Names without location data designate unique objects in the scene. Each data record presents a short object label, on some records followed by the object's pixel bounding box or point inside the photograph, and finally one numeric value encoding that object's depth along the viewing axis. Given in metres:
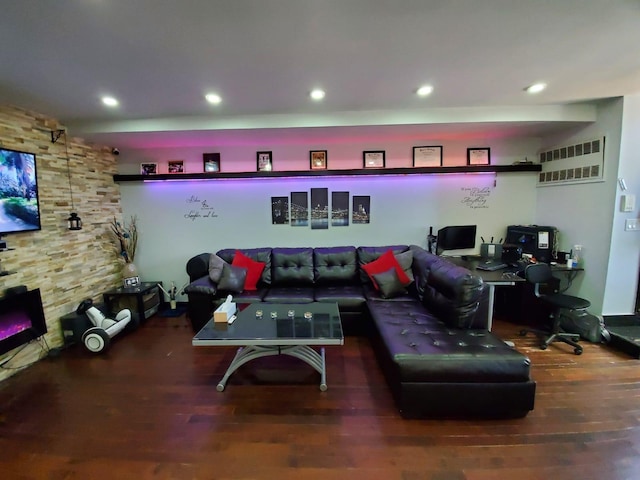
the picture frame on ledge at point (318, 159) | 4.02
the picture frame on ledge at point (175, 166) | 4.07
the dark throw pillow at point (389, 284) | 3.30
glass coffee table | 2.19
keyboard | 3.26
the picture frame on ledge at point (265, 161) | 4.04
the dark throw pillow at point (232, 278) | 3.42
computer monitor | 3.83
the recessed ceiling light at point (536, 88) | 2.50
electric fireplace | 2.51
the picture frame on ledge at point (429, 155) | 3.96
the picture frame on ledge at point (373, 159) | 4.00
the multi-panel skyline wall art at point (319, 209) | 4.13
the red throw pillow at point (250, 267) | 3.70
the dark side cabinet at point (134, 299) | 3.59
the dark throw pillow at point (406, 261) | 3.54
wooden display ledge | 3.81
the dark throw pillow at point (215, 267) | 3.49
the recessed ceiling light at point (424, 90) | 2.49
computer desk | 2.76
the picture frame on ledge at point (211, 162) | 4.04
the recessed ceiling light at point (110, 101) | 2.60
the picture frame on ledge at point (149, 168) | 4.09
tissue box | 2.52
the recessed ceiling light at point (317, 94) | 2.54
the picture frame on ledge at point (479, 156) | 3.94
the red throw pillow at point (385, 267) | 3.44
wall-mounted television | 2.50
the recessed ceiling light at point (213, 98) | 2.58
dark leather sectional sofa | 1.93
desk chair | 2.82
